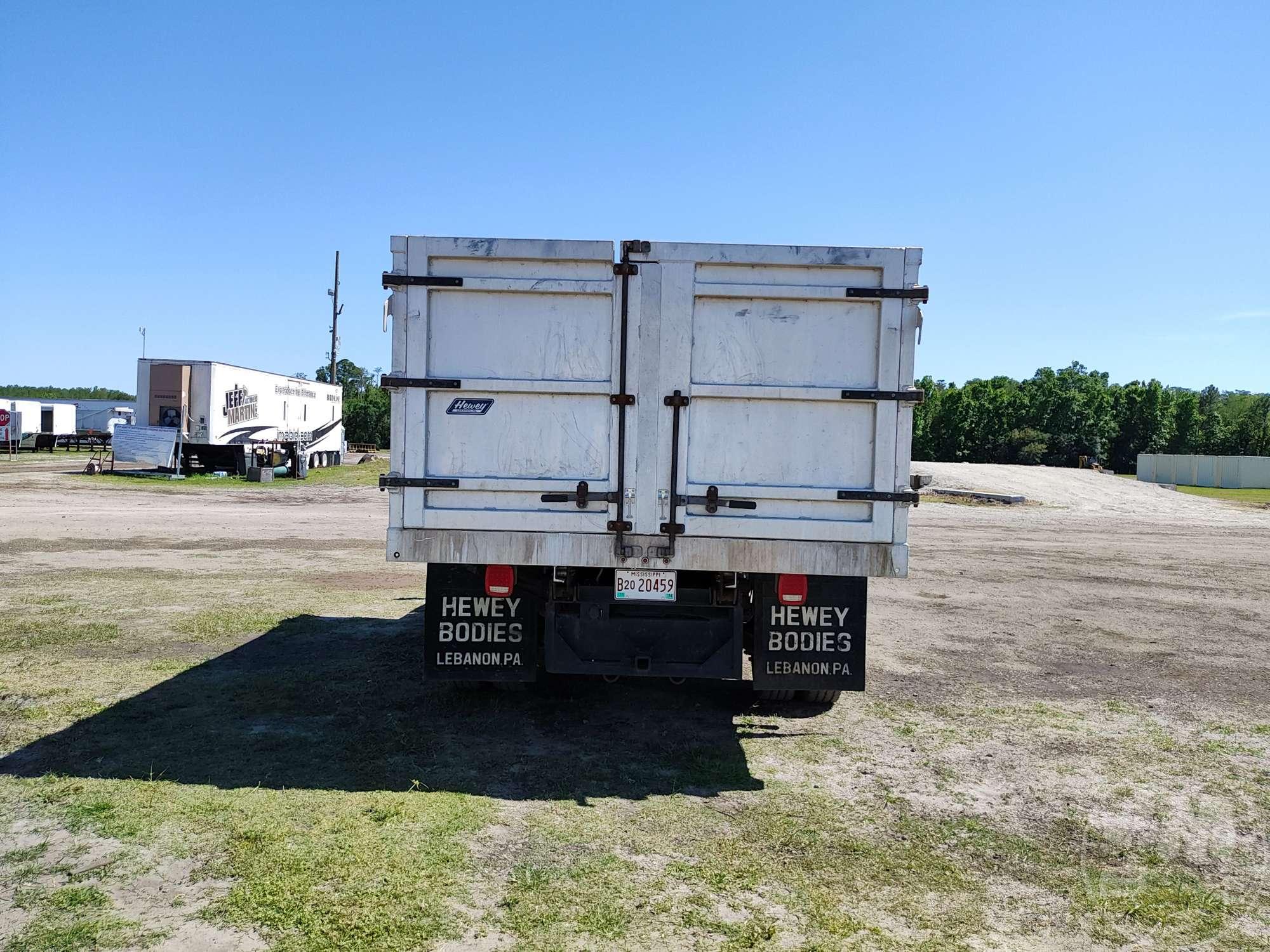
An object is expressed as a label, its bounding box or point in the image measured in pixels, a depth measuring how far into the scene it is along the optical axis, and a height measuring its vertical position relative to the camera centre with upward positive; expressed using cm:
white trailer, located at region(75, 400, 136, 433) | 5344 +128
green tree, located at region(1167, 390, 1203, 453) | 7412 +352
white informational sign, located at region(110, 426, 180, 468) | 2812 -31
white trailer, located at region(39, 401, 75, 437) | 5160 +92
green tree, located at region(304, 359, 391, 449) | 6688 +191
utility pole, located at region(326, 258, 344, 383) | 4827 +718
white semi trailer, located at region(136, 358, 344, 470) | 2741 +111
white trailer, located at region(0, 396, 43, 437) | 4934 +123
